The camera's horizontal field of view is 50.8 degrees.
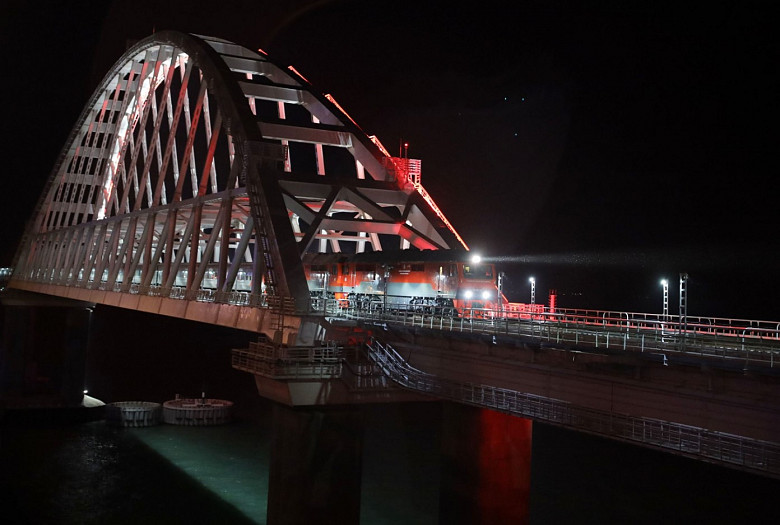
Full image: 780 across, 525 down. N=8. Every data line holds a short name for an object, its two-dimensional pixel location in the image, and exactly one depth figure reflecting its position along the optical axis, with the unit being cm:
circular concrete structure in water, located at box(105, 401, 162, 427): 5200
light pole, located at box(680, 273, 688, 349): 2198
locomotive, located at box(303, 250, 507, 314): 3412
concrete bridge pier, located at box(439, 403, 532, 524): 2472
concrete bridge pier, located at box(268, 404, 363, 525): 2273
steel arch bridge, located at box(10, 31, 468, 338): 2673
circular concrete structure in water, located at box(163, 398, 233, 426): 5269
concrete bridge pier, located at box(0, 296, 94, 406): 5934
